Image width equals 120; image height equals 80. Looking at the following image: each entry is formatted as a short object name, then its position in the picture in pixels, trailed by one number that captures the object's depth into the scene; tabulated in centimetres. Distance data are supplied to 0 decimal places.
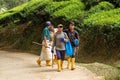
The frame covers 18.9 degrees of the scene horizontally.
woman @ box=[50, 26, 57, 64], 1485
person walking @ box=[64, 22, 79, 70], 1353
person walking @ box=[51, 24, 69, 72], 1323
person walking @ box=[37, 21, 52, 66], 1455
